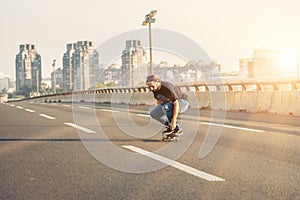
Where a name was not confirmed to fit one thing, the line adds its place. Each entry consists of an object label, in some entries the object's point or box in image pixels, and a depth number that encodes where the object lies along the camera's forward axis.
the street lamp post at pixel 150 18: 38.18
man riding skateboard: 9.02
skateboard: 9.86
